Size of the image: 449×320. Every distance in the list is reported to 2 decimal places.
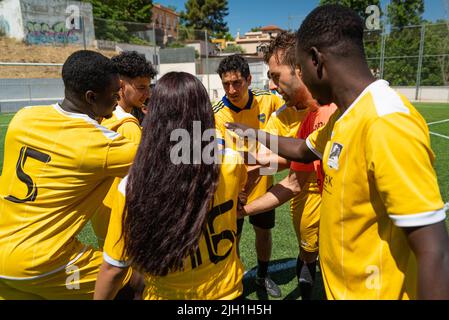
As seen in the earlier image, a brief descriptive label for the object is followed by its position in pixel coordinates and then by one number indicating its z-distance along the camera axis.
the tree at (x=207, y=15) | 69.44
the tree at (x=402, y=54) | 24.95
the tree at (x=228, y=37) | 75.32
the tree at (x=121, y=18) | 28.88
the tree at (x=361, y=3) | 31.62
